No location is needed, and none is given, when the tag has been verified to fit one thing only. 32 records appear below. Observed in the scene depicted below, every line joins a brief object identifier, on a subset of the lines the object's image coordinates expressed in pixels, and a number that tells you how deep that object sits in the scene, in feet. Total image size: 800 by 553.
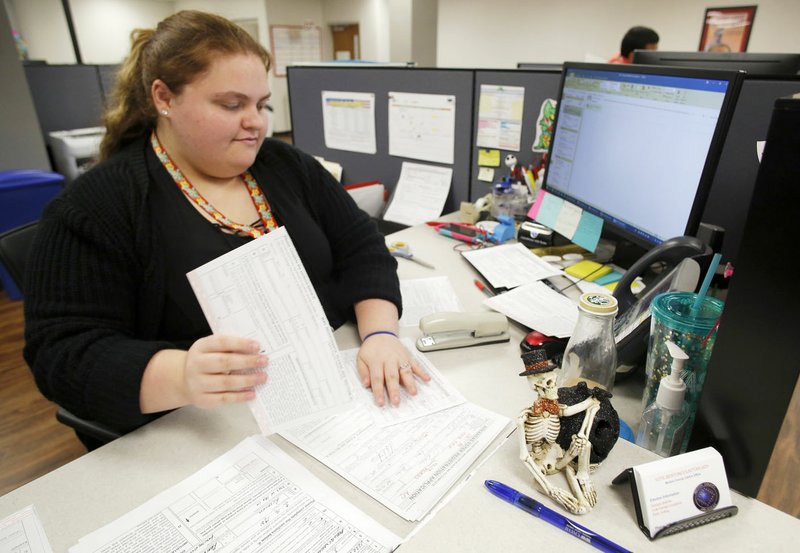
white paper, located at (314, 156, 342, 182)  6.50
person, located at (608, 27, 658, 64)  10.95
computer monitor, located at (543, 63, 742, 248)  2.67
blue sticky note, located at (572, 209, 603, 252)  3.79
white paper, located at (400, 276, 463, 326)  3.28
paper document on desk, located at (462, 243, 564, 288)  3.67
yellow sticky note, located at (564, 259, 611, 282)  3.73
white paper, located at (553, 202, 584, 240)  3.99
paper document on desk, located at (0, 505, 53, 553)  1.67
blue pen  1.56
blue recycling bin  8.52
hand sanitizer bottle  1.87
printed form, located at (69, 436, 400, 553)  1.66
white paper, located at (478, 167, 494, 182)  5.35
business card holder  1.60
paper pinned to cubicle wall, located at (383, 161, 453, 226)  5.65
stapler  2.84
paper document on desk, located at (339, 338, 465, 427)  2.29
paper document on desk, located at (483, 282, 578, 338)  2.94
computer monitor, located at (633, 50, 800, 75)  4.00
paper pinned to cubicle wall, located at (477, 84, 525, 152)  4.94
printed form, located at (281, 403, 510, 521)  1.86
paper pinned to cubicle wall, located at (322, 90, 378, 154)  6.11
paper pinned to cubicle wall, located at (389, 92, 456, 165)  5.46
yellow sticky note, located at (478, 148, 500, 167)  5.25
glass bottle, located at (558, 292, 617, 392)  2.06
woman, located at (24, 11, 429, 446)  2.26
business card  1.61
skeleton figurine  1.69
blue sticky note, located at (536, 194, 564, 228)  4.25
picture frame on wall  12.87
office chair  2.60
